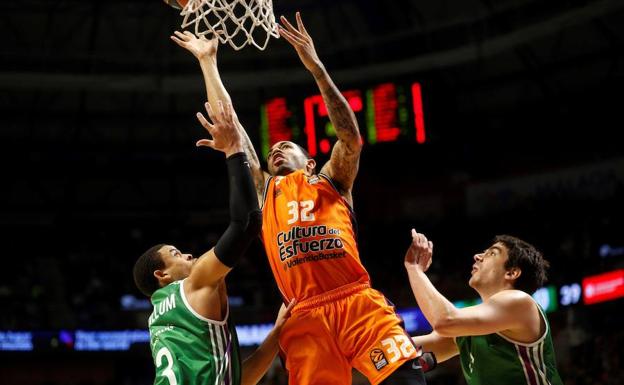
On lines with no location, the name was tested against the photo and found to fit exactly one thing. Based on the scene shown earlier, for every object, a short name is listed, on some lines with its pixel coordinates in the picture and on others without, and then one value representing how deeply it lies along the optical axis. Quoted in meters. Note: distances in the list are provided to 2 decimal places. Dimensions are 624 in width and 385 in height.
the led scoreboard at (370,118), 13.78
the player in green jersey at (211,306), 4.13
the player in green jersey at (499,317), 4.30
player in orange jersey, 4.53
